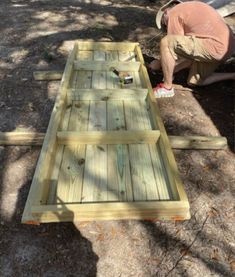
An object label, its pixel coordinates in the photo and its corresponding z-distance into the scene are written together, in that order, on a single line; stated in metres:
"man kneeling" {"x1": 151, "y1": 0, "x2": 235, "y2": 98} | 3.25
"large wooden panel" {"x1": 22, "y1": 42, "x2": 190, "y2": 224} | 1.98
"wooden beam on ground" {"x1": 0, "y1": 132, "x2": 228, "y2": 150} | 2.85
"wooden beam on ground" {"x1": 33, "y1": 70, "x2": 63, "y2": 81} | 3.93
